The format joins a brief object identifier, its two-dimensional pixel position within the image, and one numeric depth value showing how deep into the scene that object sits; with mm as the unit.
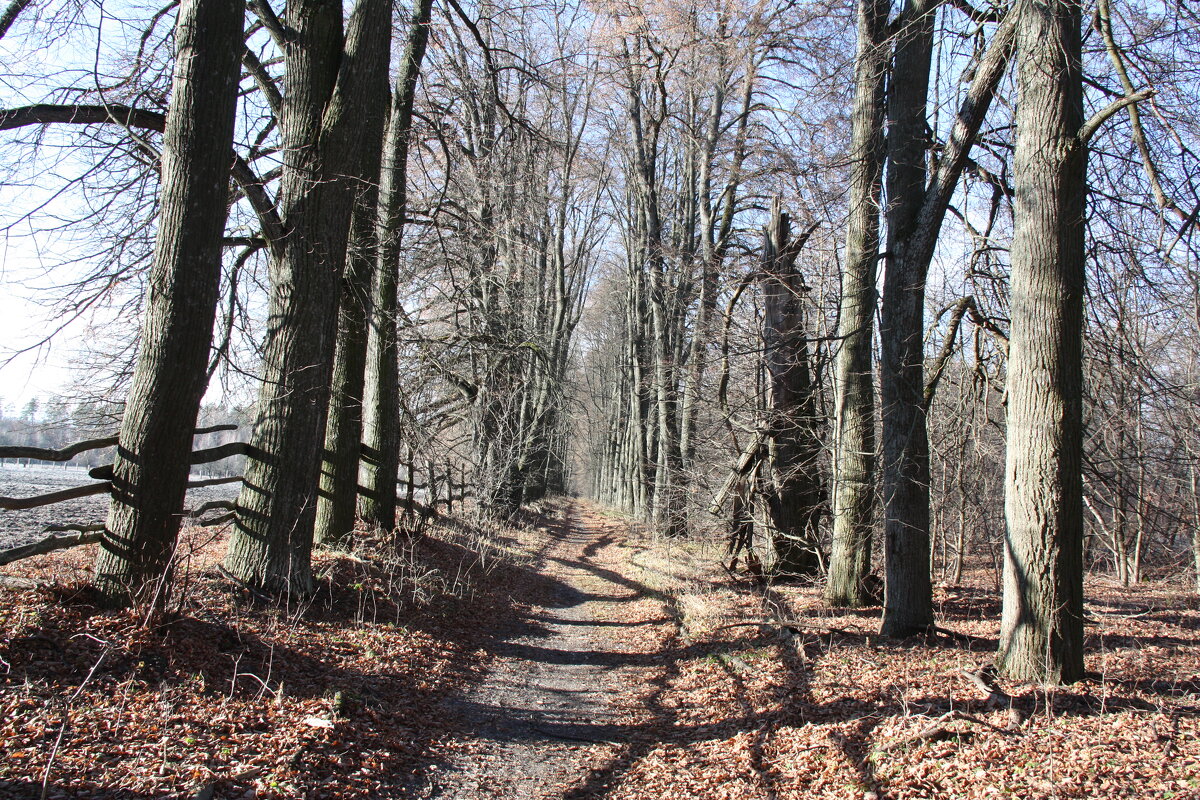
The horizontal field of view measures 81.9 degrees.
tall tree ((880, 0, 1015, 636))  6973
